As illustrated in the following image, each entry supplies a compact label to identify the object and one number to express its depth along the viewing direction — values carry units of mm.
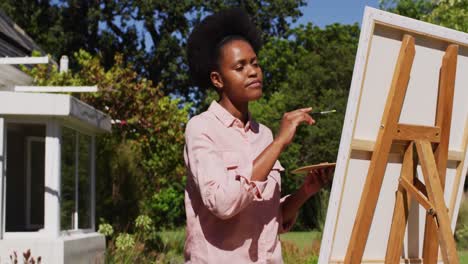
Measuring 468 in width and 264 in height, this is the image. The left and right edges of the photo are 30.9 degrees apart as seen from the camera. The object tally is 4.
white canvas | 3475
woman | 2559
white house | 9547
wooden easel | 3586
